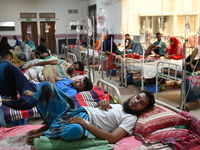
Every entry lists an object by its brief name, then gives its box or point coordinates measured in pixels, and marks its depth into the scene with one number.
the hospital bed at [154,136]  1.86
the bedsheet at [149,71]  4.77
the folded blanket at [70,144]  1.80
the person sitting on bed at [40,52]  5.93
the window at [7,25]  12.33
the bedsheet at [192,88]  3.75
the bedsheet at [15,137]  1.96
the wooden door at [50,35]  12.98
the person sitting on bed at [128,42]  7.65
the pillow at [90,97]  3.08
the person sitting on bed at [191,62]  4.24
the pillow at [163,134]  1.94
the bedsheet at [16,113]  2.83
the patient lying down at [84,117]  1.86
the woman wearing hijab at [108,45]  6.95
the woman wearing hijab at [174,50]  5.48
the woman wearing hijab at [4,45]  7.92
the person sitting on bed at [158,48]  6.15
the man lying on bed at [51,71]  4.12
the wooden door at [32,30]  12.75
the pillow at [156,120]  2.00
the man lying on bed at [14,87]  2.86
